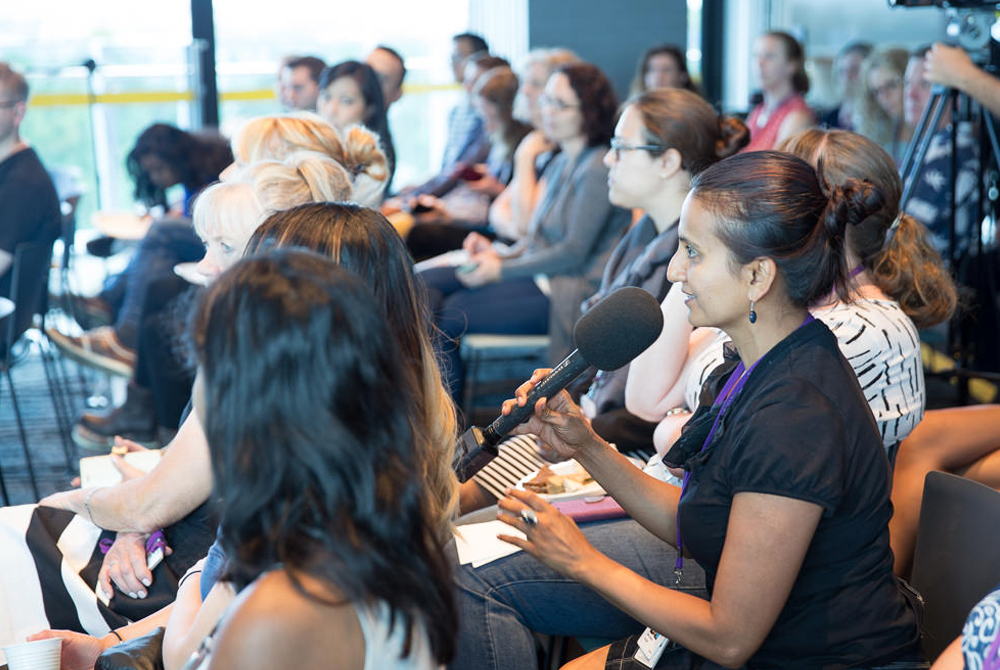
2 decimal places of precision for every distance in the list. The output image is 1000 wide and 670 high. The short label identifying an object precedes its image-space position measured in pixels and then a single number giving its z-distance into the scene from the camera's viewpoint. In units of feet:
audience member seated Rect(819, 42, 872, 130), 17.66
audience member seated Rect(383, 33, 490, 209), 17.40
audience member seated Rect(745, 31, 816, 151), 16.25
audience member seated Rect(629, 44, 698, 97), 18.72
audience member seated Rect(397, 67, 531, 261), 14.53
